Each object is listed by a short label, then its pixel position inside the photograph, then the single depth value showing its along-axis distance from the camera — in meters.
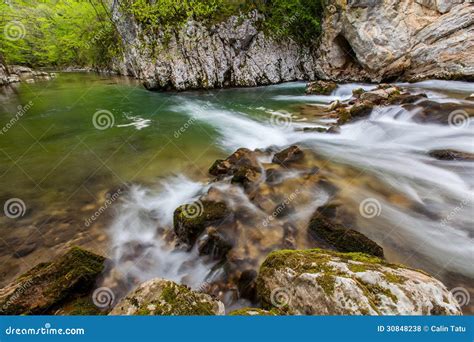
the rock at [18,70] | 32.99
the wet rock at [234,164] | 6.26
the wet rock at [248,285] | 3.30
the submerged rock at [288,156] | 6.48
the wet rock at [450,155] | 6.24
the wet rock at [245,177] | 5.56
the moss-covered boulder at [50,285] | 2.98
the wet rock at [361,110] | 9.77
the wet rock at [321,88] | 14.84
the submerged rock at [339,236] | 3.53
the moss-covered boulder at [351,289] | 2.17
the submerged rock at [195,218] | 4.23
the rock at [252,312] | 2.35
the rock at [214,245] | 3.99
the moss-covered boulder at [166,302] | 2.37
